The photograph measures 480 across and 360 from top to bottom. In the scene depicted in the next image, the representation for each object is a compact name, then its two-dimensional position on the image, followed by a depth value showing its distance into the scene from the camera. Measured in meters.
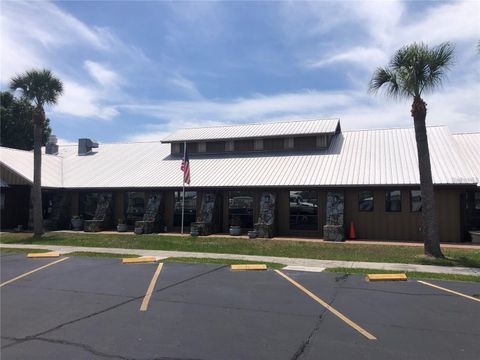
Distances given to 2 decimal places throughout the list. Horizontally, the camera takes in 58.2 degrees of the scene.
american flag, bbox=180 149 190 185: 23.05
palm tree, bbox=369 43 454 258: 14.99
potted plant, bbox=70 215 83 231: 26.47
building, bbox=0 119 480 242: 20.61
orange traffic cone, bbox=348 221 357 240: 21.00
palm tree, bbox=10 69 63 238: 21.88
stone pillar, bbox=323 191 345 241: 20.44
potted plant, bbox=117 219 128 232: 25.18
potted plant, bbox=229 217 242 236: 22.92
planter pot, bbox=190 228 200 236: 22.52
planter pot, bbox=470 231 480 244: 19.44
